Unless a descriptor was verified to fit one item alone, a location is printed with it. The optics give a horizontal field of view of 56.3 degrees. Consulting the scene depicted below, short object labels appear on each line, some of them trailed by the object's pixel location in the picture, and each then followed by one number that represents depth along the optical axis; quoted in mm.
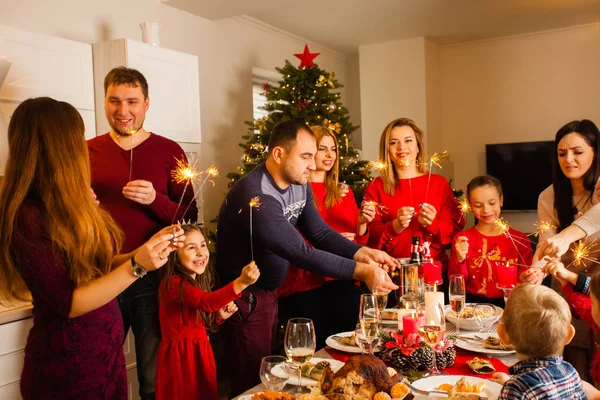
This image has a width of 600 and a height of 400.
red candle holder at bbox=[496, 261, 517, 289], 2178
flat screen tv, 6477
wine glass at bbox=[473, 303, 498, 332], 2191
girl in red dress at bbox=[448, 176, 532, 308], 2846
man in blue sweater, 2359
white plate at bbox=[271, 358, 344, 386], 1537
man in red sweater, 2654
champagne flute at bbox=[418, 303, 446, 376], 1763
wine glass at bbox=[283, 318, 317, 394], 1638
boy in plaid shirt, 1406
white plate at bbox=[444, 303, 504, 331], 2193
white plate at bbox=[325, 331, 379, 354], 1955
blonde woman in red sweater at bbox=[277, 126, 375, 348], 3068
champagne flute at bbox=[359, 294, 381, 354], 1713
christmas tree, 4711
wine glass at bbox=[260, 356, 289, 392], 1529
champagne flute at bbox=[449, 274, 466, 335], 2174
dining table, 1685
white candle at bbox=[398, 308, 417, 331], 2025
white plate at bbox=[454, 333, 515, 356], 1907
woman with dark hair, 2834
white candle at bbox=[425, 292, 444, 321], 1920
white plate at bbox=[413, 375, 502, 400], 1552
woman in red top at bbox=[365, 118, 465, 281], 3137
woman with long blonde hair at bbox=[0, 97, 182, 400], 1587
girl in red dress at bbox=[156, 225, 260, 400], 2254
